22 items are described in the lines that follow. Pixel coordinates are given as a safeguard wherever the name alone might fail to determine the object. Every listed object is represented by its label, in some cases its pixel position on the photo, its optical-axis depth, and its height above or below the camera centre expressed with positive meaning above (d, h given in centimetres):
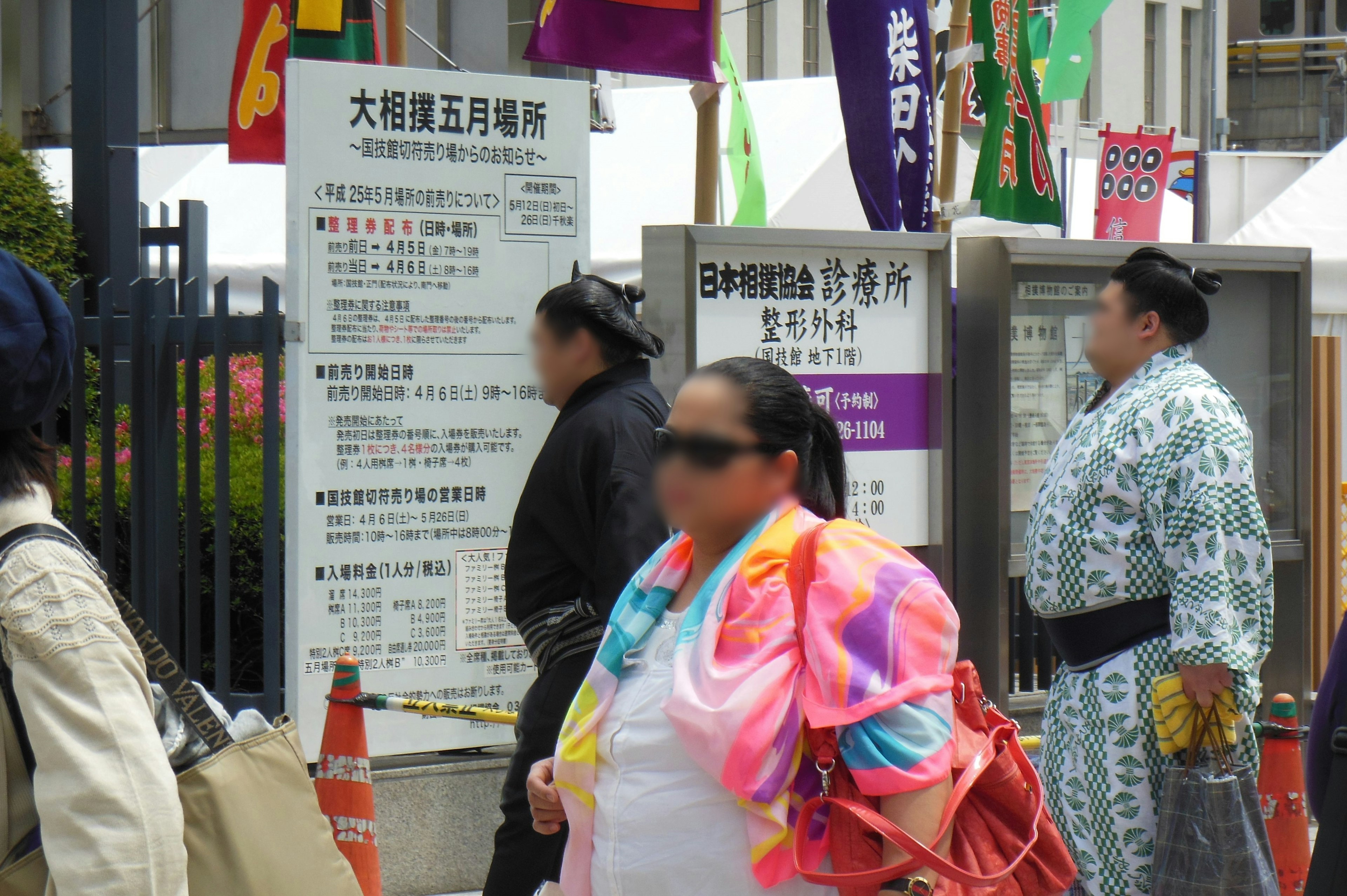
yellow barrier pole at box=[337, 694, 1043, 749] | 828 -92
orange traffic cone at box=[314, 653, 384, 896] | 814 -111
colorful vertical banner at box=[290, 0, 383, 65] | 1131 +152
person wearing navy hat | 325 -40
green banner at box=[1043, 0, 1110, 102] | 1823 +238
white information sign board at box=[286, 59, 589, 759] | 834 +13
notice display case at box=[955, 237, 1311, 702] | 1016 +6
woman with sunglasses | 375 -39
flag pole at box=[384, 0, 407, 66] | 945 +127
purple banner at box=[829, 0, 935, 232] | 1082 +116
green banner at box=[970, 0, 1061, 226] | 1227 +122
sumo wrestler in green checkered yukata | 671 -41
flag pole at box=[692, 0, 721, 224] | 983 +88
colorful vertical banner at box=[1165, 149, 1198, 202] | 3378 +290
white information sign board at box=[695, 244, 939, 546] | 904 +21
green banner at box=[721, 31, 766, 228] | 1445 +133
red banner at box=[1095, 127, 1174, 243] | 2680 +213
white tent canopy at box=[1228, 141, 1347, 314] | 2083 +142
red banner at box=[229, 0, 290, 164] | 1446 +169
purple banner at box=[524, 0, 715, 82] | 892 +120
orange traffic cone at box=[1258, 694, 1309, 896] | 902 -131
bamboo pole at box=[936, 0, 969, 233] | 1279 +139
